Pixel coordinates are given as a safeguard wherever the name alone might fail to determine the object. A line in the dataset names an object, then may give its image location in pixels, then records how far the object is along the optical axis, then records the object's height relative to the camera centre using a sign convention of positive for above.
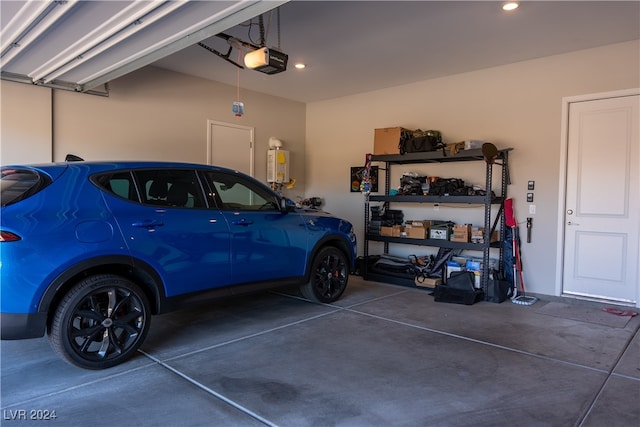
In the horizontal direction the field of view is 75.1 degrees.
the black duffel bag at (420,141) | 5.79 +0.83
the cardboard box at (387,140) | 6.15 +0.89
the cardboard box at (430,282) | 5.65 -1.12
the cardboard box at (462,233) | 5.52 -0.43
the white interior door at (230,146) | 6.70 +0.84
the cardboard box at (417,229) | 5.94 -0.42
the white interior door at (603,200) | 4.80 +0.04
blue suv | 2.62 -0.39
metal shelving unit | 5.32 +0.00
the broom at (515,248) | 5.42 -0.61
